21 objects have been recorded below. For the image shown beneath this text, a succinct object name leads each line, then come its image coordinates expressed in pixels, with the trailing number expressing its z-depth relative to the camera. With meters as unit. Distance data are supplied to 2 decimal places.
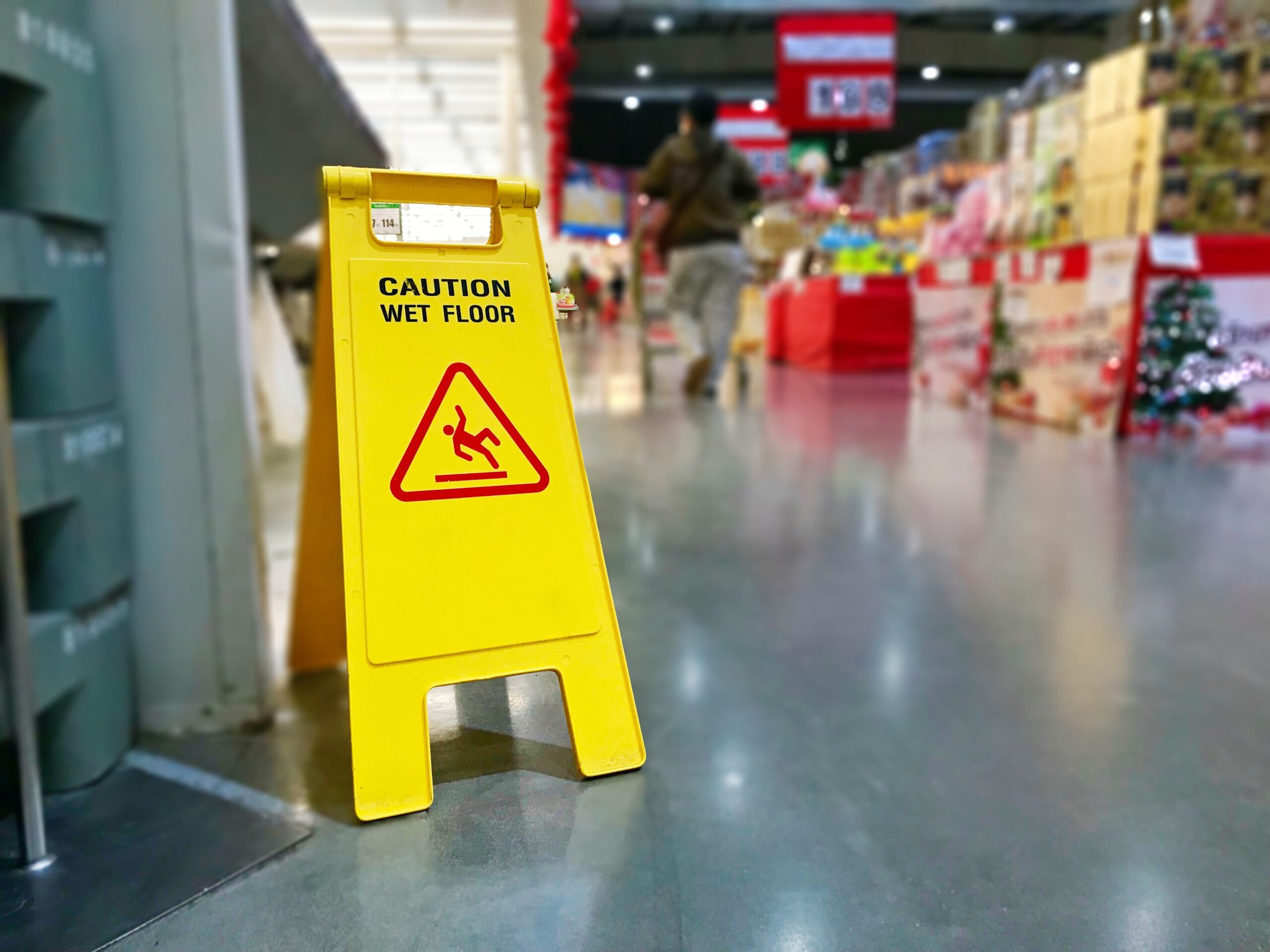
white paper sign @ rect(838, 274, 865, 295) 7.30
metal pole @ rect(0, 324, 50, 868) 1.02
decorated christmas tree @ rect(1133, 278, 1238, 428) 3.90
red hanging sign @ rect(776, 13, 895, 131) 8.09
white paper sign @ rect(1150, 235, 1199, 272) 3.79
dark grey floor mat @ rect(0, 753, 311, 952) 0.98
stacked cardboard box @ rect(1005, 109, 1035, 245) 4.93
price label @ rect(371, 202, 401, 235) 0.51
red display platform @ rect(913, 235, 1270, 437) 3.89
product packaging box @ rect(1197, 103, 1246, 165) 3.90
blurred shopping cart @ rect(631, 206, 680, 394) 5.71
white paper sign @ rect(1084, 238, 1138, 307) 3.86
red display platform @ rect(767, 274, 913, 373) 7.39
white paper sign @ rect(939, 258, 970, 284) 5.34
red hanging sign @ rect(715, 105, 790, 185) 13.61
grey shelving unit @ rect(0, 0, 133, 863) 1.22
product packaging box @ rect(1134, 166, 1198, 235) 3.89
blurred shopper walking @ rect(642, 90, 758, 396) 4.71
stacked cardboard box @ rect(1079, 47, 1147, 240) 4.00
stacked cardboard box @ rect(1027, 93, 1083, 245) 4.46
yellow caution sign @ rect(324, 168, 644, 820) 0.51
